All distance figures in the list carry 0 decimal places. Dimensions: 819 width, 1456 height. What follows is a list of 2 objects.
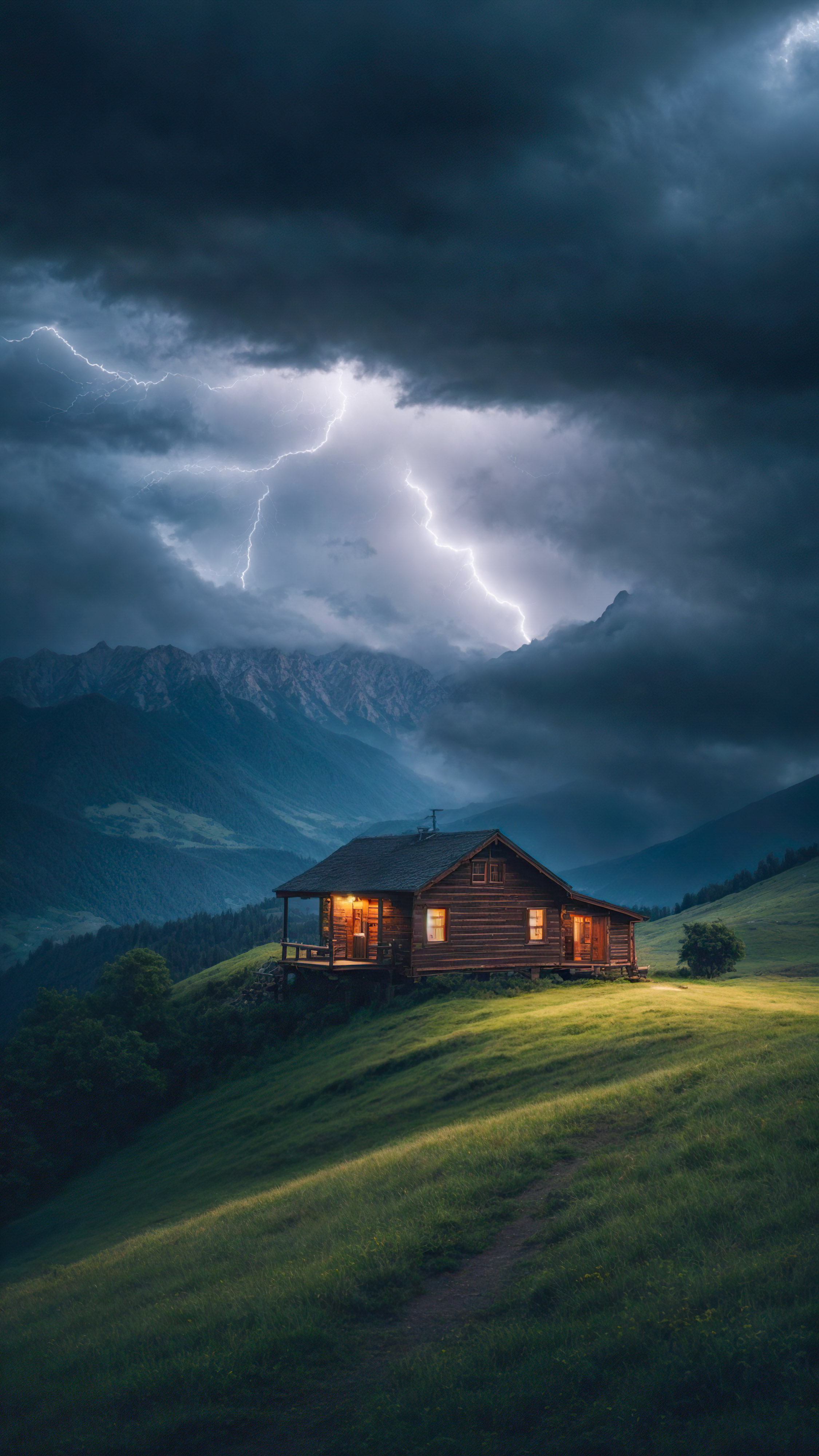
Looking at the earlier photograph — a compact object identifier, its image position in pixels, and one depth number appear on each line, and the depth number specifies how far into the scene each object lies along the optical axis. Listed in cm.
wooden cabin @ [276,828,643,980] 4728
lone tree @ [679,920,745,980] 6531
